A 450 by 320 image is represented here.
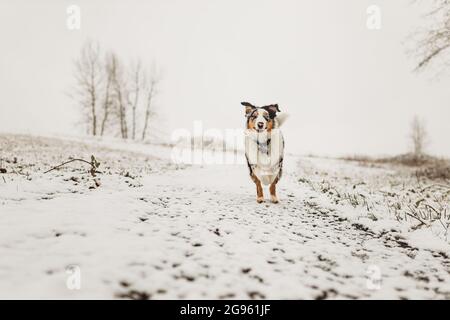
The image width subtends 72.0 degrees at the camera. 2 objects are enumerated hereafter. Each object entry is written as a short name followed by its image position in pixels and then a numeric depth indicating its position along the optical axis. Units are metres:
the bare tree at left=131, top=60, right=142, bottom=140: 36.38
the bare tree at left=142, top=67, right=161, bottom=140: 36.88
